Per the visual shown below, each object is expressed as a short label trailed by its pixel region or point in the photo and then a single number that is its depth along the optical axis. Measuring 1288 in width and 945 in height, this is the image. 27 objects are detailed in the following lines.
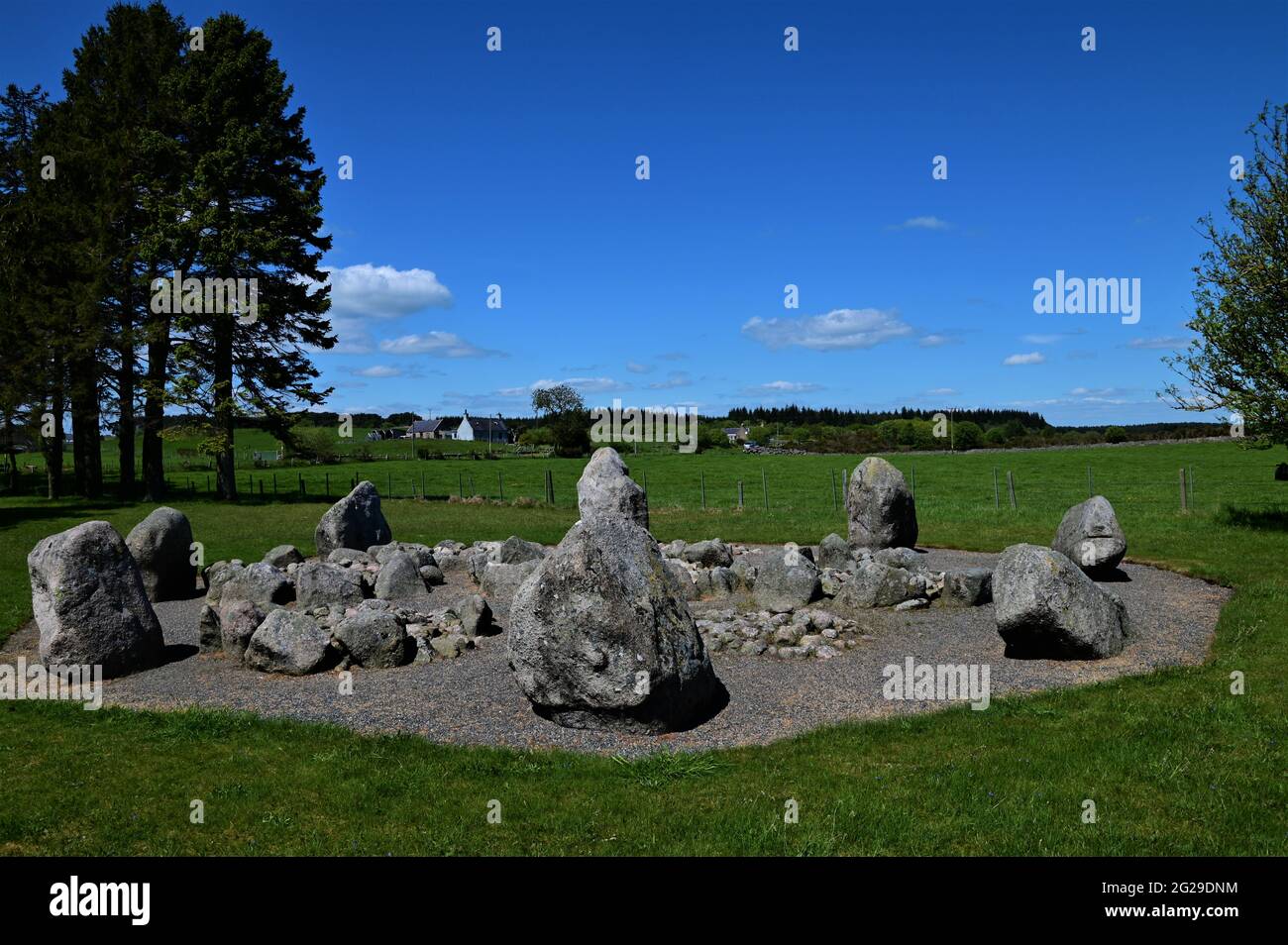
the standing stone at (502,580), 19.17
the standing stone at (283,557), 22.25
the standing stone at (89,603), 13.78
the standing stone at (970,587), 17.16
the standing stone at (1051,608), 13.02
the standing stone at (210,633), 15.18
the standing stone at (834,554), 21.30
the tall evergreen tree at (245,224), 41.47
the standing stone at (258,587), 17.86
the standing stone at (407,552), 22.16
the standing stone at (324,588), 17.22
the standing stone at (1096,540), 18.84
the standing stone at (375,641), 13.80
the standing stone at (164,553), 20.06
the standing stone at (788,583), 17.33
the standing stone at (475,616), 15.49
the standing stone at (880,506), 23.06
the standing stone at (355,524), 24.62
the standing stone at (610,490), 22.58
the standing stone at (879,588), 17.11
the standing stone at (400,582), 19.30
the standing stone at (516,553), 21.12
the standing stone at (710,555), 21.36
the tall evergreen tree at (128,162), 42.50
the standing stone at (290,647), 13.62
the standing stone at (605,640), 10.40
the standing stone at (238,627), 14.54
